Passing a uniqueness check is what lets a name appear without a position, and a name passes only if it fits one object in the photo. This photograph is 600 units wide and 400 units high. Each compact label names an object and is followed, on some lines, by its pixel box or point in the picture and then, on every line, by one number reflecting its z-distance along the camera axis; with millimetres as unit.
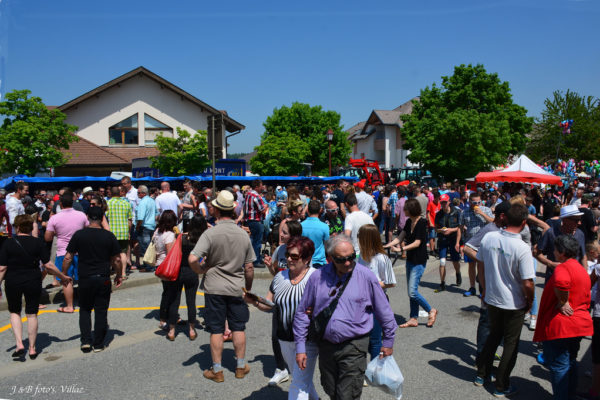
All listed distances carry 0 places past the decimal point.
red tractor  30266
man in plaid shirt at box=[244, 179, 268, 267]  10008
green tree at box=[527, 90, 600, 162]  40719
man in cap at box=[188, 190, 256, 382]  4652
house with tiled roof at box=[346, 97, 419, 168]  57250
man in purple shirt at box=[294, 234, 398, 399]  3217
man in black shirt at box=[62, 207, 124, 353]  5387
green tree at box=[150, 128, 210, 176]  24125
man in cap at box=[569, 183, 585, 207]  12222
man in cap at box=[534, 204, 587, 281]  5219
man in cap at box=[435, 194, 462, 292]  8398
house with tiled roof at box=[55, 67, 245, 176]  33469
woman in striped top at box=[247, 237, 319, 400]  3781
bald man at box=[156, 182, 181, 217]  10130
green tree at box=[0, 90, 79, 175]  22156
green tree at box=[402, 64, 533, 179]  33219
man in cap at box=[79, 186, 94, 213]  9867
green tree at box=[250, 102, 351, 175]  53406
